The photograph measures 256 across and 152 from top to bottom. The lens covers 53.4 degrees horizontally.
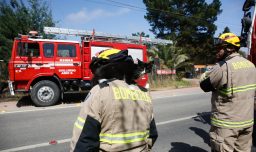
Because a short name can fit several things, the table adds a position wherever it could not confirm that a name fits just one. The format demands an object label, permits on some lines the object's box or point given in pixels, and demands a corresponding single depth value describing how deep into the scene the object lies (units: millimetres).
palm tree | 20688
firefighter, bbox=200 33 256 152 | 2746
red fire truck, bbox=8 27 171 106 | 9461
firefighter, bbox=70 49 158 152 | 1628
